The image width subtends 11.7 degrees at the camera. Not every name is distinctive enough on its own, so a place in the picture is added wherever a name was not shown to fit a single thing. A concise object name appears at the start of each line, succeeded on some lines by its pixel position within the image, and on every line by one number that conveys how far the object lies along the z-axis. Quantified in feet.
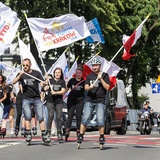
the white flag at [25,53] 69.63
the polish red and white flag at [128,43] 58.34
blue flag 78.39
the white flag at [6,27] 59.77
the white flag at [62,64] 85.13
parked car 90.22
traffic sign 130.62
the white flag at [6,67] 67.00
